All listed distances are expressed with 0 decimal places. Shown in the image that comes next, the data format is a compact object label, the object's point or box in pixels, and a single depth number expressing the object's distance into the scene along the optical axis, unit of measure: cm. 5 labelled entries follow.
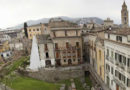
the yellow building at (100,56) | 2520
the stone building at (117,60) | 1685
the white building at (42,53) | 3455
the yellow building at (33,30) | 6120
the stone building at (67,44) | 3453
